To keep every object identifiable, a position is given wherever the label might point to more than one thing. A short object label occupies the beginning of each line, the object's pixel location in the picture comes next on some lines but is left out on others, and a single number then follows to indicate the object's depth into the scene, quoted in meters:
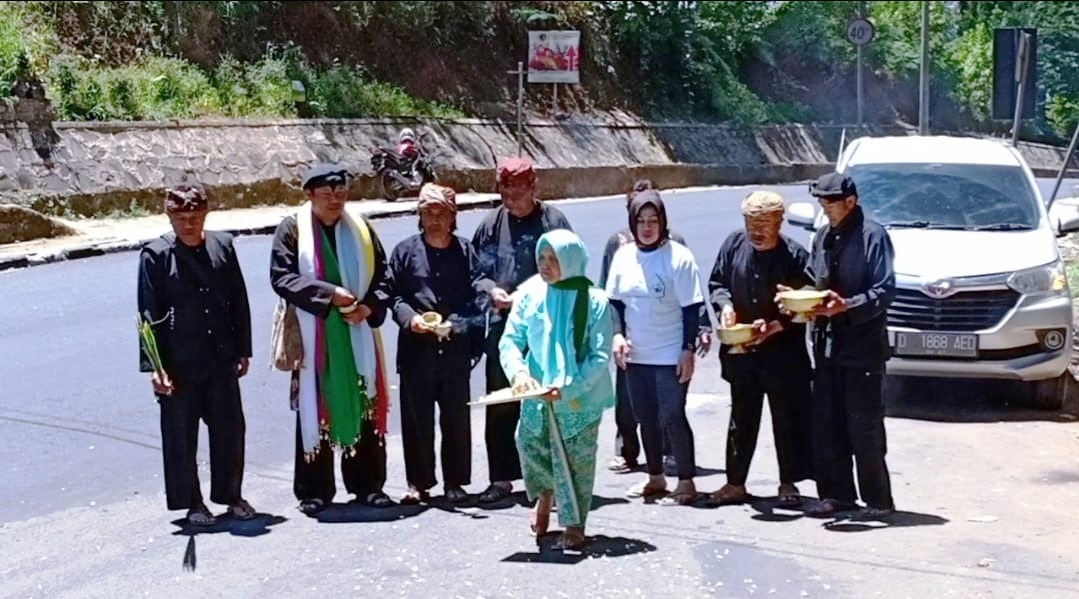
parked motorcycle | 25.12
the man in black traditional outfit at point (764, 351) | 7.18
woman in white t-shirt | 7.21
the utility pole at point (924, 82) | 28.55
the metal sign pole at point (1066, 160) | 13.42
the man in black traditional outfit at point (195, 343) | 6.91
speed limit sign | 31.58
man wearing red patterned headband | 7.44
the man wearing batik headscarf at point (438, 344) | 7.40
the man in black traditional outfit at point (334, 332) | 7.12
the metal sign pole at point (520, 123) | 27.82
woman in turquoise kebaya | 6.47
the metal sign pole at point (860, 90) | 33.08
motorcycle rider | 25.23
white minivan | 9.62
